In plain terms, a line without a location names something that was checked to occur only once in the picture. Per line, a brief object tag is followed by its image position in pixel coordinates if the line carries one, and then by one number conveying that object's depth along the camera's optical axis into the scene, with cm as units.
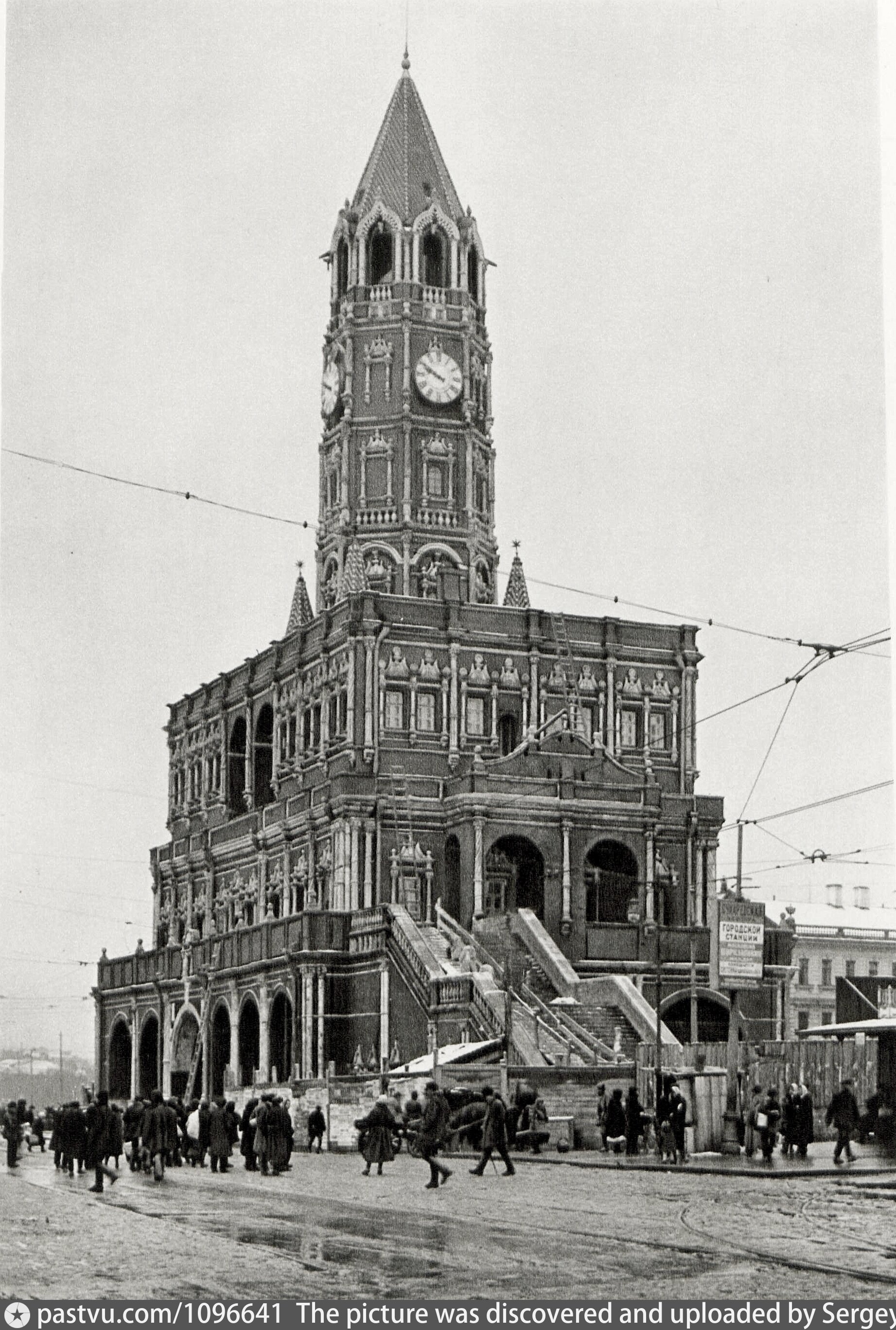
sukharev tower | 6638
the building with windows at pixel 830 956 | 10456
